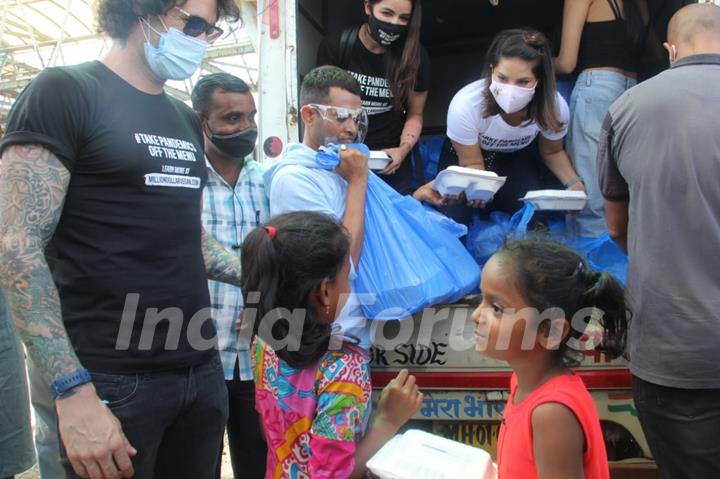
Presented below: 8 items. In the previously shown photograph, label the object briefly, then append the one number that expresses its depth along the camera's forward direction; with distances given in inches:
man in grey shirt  59.2
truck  85.8
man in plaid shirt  87.7
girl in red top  48.5
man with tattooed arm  46.4
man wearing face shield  78.7
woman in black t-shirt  113.3
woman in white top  103.0
